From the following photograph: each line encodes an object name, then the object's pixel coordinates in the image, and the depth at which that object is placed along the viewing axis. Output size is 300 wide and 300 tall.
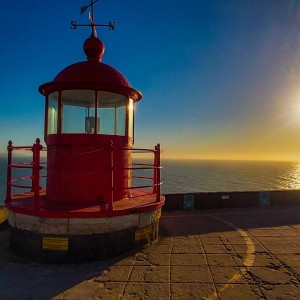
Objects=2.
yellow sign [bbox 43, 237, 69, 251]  5.57
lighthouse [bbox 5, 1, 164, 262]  5.61
